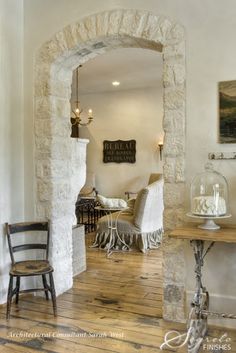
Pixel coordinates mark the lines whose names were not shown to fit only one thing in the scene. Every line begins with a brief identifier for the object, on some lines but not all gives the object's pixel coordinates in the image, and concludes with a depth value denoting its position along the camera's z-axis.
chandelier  8.03
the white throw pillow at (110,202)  5.75
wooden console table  2.29
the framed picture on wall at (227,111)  2.69
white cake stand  2.49
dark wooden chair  2.89
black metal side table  6.86
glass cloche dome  2.50
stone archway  2.84
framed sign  7.82
